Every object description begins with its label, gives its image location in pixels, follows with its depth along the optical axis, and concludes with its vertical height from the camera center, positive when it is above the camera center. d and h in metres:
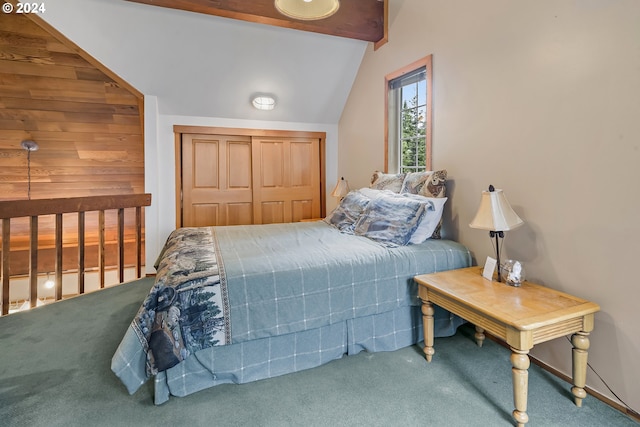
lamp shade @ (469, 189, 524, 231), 1.74 -0.04
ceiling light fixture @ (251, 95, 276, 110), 3.92 +1.29
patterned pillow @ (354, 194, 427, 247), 2.21 -0.09
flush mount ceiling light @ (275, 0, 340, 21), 1.92 +1.21
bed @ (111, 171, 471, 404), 1.52 -0.53
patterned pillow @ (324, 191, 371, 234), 2.73 -0.04
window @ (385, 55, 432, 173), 2.73 +0.85
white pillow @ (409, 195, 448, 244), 2.24 -0.11
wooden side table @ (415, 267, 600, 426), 1.36 -0.48
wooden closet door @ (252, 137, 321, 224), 4.33 +0.38
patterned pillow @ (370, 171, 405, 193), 2.79 +0.23
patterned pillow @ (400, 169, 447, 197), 2.42 +0.18
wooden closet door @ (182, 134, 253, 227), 4.06 +0.35
